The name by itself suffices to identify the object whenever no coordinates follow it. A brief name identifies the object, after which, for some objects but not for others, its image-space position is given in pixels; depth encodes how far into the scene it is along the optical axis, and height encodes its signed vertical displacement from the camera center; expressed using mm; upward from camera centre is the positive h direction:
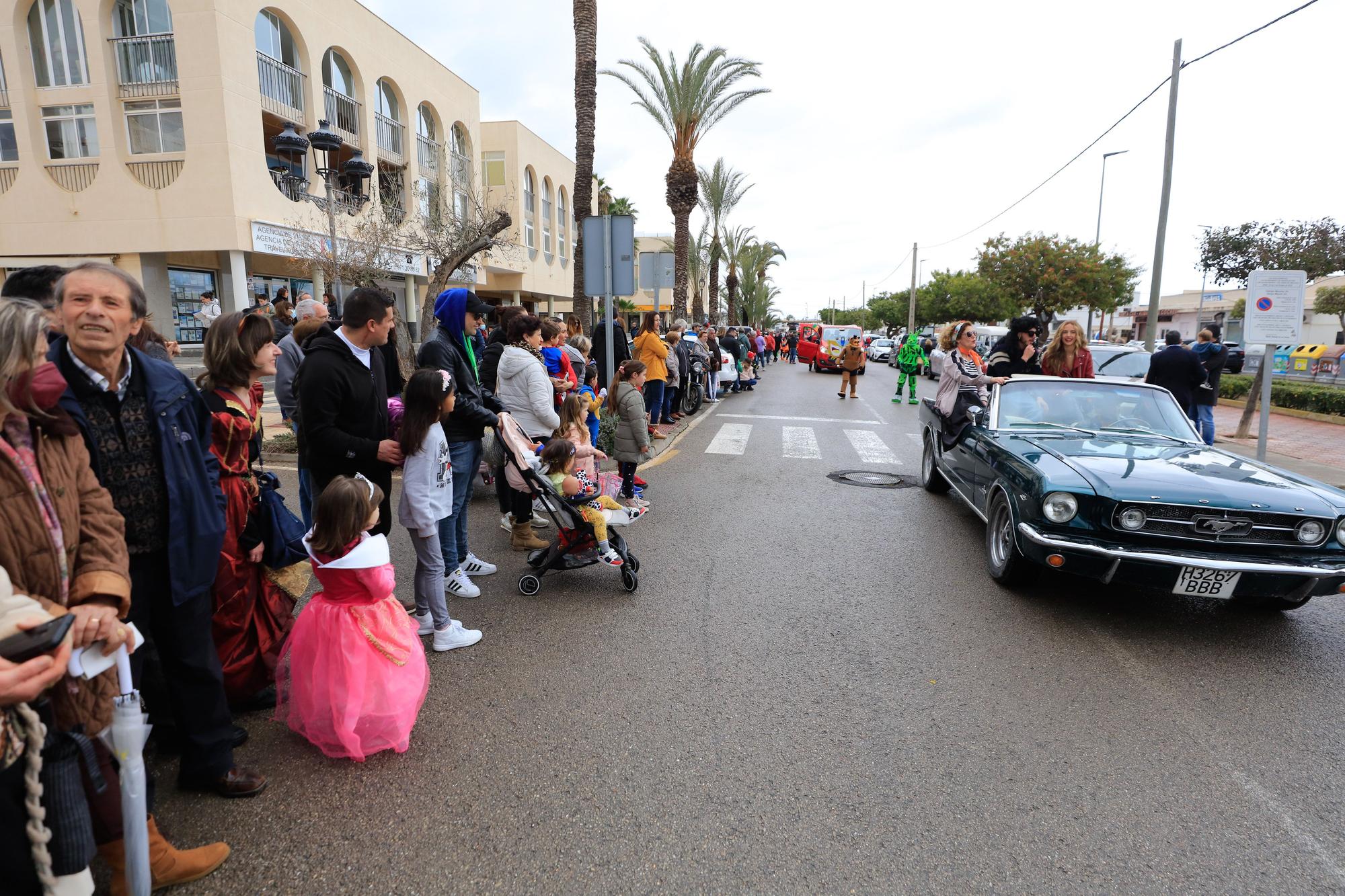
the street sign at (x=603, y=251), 8984 +911
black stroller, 4914 -1443
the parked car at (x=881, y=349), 42625 -1254
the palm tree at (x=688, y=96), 21875 +6940
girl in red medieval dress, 3209 -814
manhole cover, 8703 -1818
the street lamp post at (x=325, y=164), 11453 +2695
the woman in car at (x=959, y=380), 7062 -509
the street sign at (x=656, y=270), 10867 +827
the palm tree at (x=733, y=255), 45531 +4562
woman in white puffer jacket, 5867 -531
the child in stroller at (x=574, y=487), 5027 -1087
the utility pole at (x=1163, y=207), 14797 +2461
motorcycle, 15015 -1299
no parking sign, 9312 +268
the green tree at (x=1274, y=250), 33125 +3729
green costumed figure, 18422 -795
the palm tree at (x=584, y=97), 13992 +4367
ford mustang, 4125 -1113
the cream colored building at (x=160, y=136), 20688 +5415
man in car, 7820 -252
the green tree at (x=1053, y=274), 32969 +2422
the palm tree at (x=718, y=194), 36938 +6666
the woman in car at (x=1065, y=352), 7582 -245
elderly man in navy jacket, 2234 -461
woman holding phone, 1865 -540
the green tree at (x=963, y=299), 55688 +2287
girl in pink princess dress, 3041 -1337
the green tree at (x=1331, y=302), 38344 +1353
